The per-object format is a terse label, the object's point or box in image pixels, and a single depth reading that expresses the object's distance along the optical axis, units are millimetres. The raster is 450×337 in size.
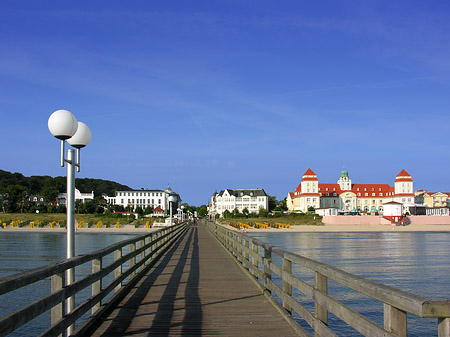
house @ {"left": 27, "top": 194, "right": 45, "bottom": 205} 166225
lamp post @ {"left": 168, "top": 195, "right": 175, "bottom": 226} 47153
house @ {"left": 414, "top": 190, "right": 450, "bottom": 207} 147188
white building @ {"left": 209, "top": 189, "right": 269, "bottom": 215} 138500
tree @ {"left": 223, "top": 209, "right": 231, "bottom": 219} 120281
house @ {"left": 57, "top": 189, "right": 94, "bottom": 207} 162500
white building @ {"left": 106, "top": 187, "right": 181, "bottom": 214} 168250
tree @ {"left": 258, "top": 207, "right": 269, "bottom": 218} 116719
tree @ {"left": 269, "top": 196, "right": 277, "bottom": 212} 162038
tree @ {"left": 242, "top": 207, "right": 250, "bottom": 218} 125038
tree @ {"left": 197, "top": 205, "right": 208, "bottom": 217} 182688
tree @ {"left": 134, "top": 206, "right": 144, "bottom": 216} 125769
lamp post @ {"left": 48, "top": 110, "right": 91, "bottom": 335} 6035
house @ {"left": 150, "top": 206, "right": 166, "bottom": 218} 144488
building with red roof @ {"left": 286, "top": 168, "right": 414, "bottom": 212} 136375
